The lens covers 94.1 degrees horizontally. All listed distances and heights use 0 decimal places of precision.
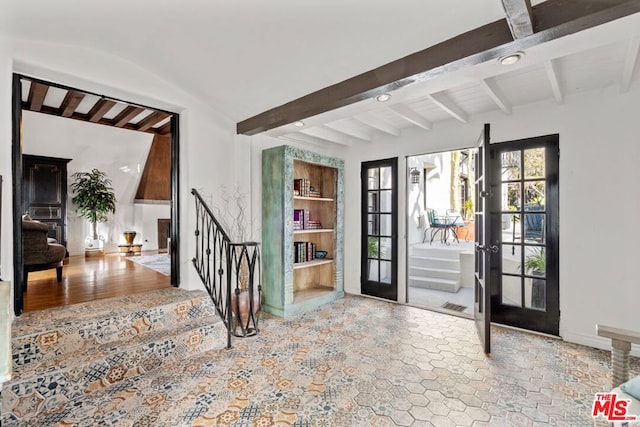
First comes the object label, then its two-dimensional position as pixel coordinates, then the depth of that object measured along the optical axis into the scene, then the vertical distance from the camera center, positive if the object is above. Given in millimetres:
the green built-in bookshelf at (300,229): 3748 -212
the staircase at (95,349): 1875 -1039
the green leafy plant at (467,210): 8617 +113
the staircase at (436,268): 5199 -995
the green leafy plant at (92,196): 6300 +406
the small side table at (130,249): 7047 -824
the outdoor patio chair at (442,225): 7285 -272
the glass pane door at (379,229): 4406 -221
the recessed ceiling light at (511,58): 1879 +1004
